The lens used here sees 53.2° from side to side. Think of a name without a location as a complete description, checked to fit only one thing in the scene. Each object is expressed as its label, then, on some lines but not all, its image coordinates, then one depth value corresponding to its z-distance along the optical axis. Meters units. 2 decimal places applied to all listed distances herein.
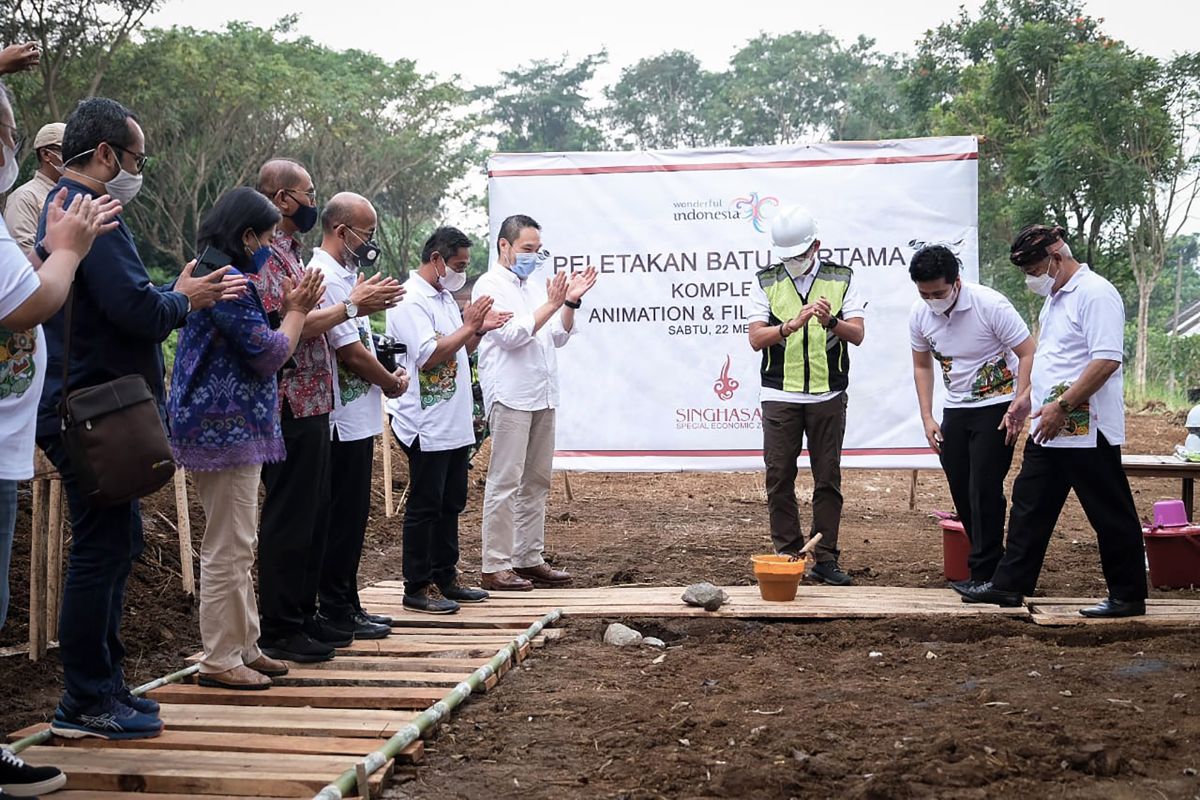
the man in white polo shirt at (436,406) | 5.09
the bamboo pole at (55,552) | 4.57
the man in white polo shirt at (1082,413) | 4.83
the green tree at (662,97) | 49.84
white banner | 7.92
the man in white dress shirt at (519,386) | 5.80
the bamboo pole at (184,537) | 5.50
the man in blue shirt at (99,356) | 3.14
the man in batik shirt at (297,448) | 4.01
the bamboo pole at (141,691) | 3.19
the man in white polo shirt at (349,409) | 4.43
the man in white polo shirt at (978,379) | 5.43
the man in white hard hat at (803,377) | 6.00
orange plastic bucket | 5.32
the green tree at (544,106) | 48.19
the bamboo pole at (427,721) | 2.94
